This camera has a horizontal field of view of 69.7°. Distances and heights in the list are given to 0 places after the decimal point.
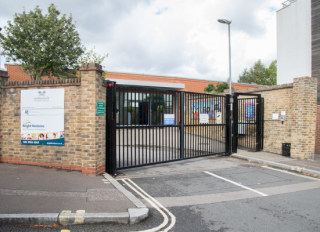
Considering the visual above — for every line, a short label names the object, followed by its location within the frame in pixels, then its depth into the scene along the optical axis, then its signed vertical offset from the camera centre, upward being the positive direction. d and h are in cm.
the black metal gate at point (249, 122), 1082 -13
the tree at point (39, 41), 1656 +580
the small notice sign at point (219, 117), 1047 +11
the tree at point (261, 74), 4884 +992
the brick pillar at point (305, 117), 949 +9
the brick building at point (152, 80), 2120 +477
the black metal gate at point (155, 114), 677 +21
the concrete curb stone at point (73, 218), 356 -158
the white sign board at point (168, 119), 818 +2
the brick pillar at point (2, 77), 690 +132
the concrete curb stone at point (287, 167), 746 -168
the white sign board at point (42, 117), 648 +8
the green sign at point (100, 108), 622 +32
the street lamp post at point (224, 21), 1327 +573
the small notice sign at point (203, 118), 970 +6
